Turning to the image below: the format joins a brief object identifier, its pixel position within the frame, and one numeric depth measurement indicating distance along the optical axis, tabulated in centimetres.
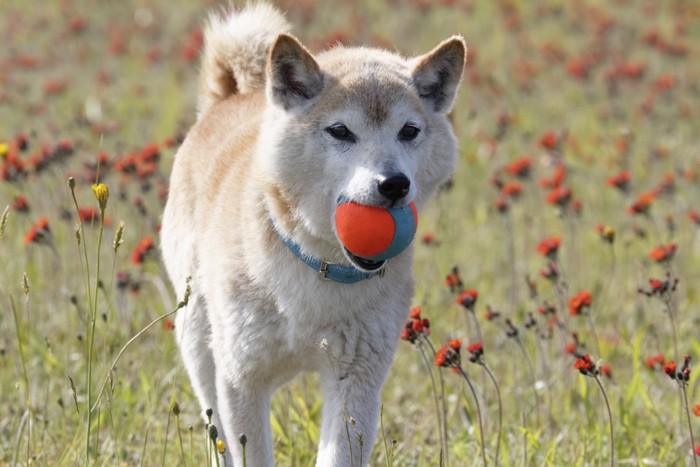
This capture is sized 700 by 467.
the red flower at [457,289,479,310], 763
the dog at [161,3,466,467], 682
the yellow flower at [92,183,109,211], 518
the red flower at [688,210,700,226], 993
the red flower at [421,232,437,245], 1020
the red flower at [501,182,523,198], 1085
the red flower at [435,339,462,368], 655
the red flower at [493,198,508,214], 1069
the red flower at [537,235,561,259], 858
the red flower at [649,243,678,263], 814
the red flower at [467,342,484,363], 672
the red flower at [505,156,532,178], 1094
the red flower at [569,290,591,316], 771
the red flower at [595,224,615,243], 859
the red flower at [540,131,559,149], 1200
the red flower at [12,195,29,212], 956
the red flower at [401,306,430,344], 661
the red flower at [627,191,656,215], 940
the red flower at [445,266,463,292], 805
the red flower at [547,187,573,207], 993
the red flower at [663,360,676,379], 610
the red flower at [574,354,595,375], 623
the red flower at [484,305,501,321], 788
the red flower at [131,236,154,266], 908
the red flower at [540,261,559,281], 854
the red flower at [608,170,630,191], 1031
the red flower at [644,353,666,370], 760
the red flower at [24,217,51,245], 864
